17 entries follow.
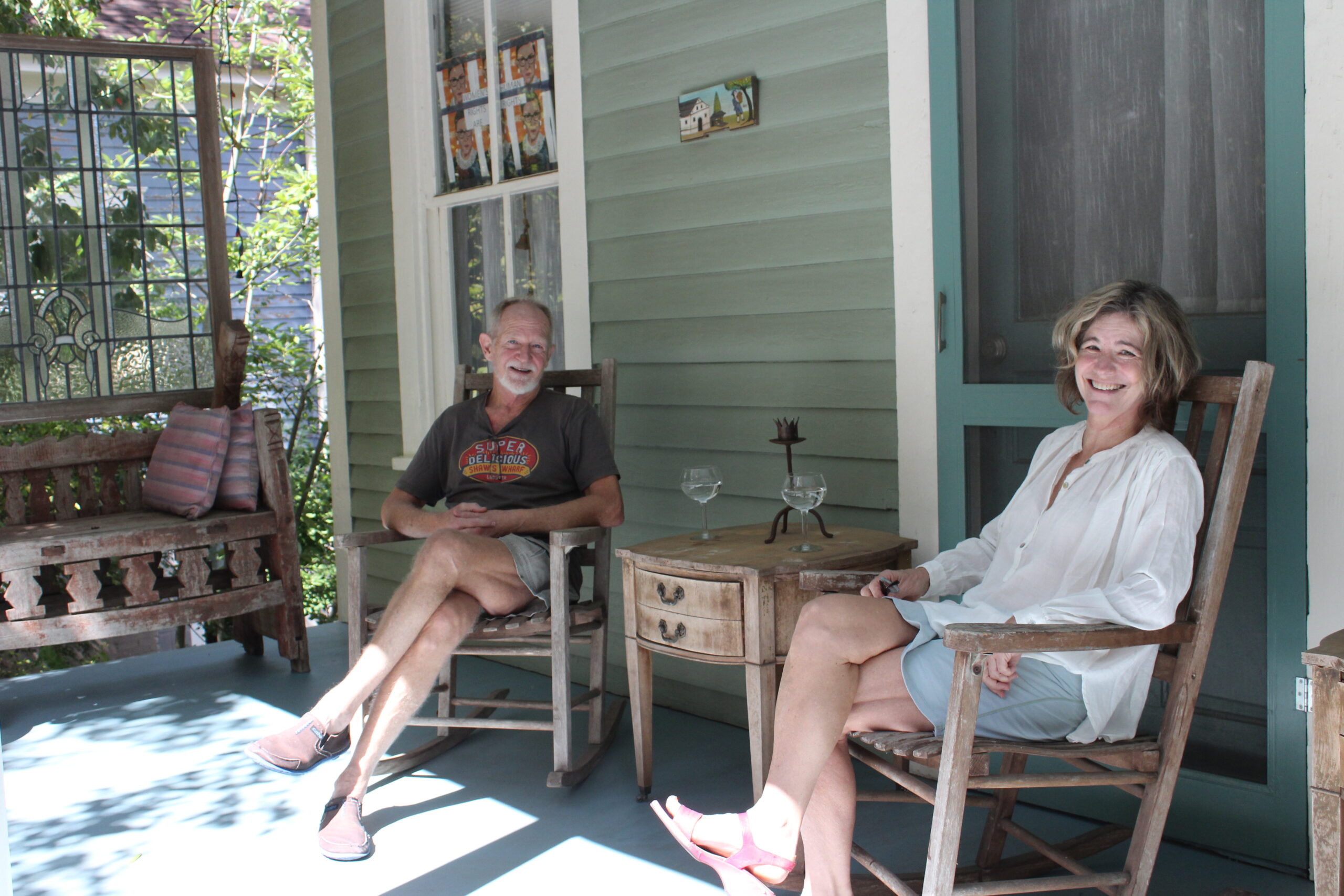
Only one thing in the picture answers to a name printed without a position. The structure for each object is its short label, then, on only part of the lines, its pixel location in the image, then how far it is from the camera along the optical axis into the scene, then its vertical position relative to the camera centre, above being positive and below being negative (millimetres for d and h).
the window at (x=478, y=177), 3729 +738
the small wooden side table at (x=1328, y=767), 1552 -573
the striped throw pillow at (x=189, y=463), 4105 -258
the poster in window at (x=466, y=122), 4102 +966
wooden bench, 3746 -549
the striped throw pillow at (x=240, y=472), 4156 -299
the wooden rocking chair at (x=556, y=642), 2928 -711
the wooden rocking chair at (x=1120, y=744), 1745 -593
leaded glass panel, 4328 +614
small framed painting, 3078 +743
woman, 1861 -440
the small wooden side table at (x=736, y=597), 2412 -492
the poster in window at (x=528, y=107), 3816 +943
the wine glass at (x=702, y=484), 2787 -269
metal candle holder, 2742 -157
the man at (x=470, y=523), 2648 -388
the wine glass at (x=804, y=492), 2568 -275
